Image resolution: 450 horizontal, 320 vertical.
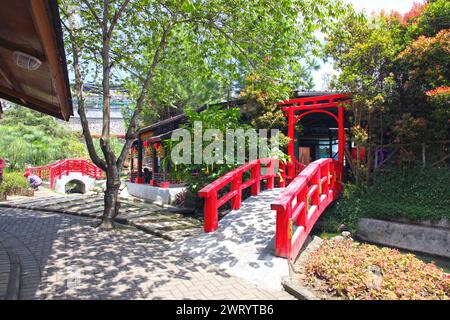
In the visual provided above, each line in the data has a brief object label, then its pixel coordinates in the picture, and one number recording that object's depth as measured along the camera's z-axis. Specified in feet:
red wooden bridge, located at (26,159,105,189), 59.06
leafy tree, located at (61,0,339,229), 25.09
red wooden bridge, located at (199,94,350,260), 18.45
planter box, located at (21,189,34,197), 47.62
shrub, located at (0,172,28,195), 46.10
